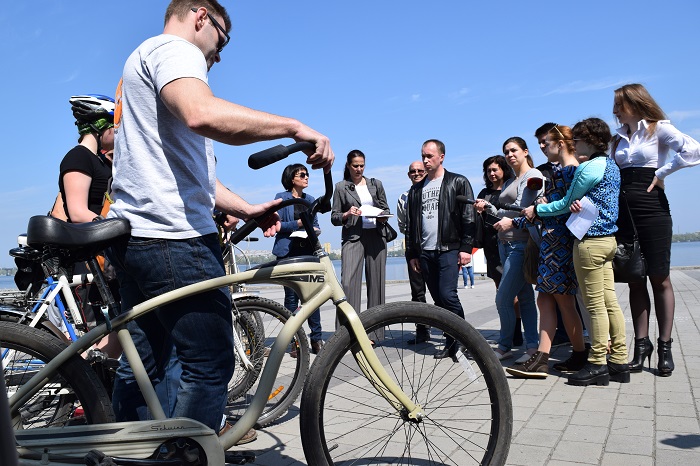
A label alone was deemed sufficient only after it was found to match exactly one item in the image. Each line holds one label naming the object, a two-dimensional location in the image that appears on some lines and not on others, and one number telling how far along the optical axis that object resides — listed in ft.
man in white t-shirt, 7.72
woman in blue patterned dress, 17.26
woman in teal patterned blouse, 16.07
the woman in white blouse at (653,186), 16.67
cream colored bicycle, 7.64
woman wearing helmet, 12.43
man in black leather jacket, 21.27
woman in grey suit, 23.89
